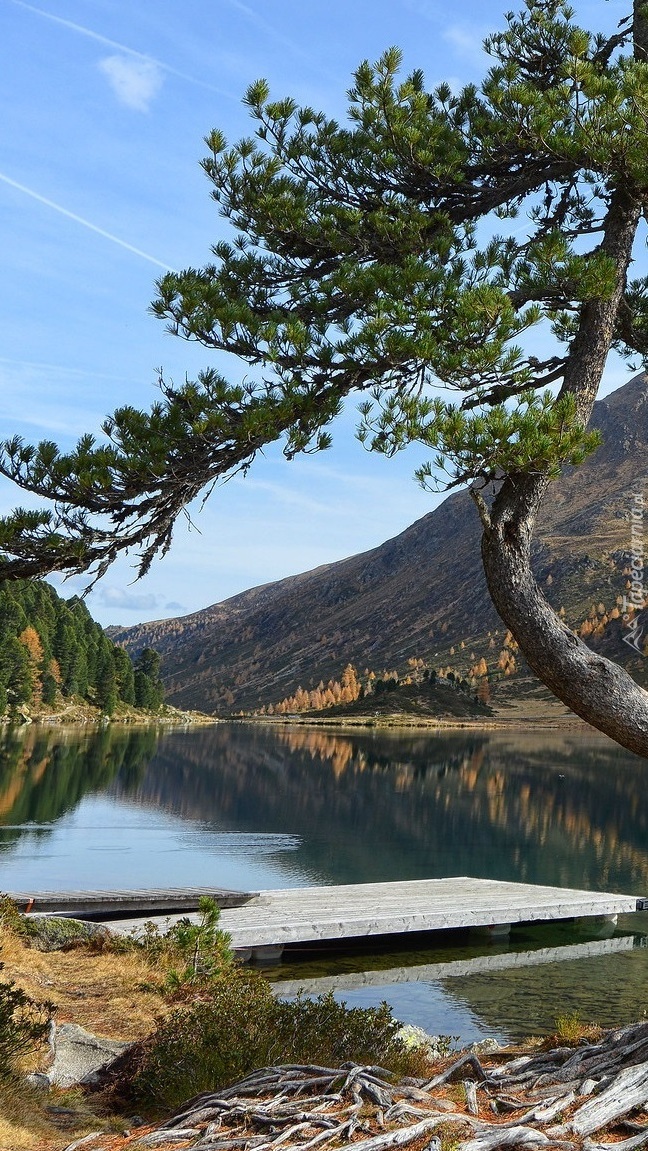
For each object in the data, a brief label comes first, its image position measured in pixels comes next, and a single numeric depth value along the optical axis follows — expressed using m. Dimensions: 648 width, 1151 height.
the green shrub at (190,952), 12.95
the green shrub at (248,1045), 7.62
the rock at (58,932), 14.41
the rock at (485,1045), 12.57
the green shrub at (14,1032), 7.63
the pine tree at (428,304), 6.98
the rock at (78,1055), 8.70
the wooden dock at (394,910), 18.56
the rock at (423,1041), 9.98
